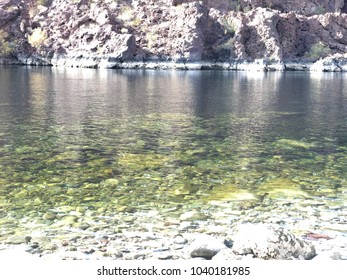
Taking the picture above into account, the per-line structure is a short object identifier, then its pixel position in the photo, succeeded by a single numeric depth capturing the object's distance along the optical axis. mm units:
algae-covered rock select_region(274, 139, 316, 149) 20469
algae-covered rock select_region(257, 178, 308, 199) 13562
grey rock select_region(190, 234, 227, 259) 9336
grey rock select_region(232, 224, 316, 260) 9055
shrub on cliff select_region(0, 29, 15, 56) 123625
